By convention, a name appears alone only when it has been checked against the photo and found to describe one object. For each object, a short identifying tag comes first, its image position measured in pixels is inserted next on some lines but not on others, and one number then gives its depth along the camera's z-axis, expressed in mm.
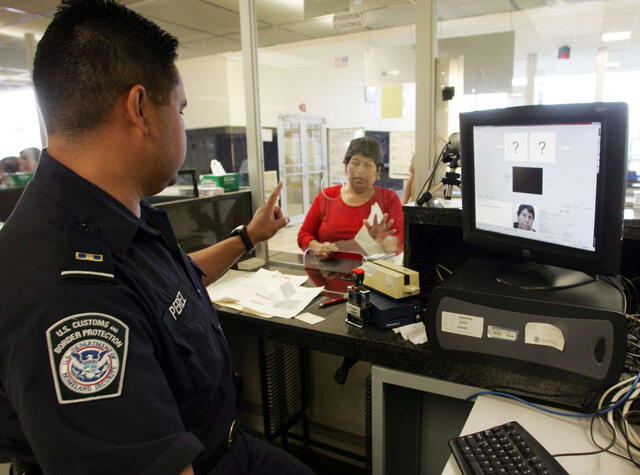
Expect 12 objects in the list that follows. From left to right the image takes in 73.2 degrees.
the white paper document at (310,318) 1372
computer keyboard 812
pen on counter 1491
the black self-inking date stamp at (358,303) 1288
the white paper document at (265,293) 1486
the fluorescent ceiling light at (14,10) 3514
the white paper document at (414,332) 1203
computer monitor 912
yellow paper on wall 2347
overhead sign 2697
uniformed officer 621
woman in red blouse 2289
